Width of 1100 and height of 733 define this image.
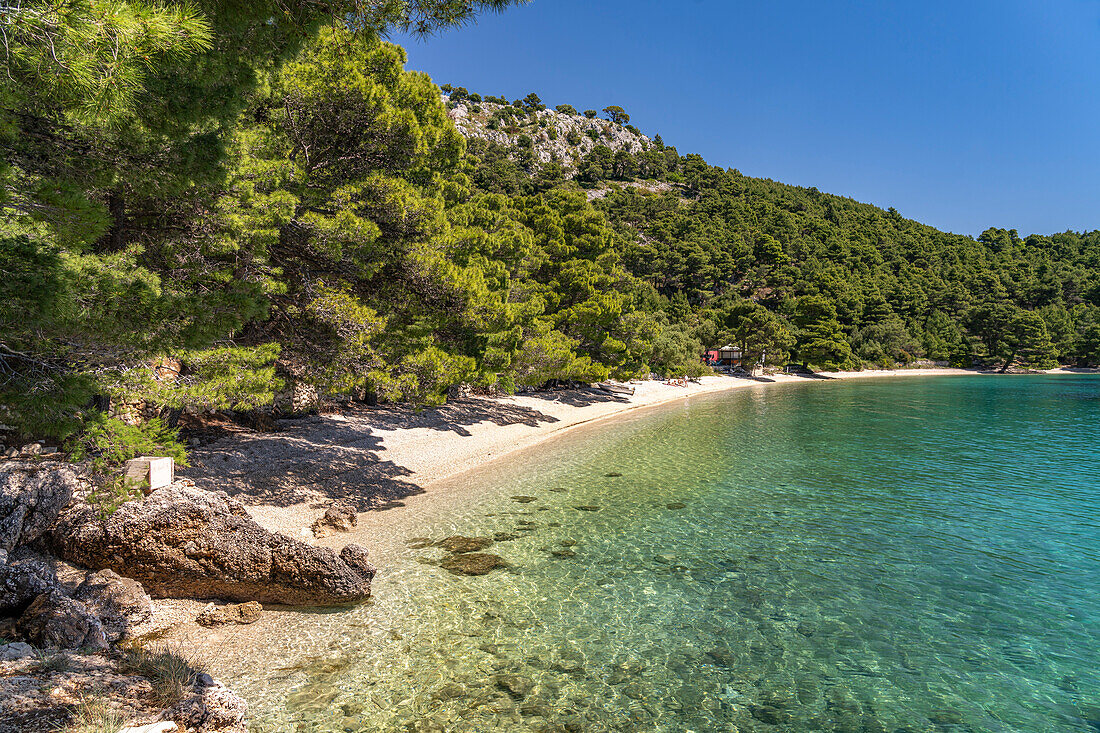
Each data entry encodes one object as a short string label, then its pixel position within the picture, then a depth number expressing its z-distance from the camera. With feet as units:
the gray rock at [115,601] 19.66
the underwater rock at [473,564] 28.76
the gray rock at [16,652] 13.69
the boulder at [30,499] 21.62
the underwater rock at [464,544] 31.94
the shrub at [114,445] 21.31
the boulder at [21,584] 17.74
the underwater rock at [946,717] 16.97
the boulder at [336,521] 33.81
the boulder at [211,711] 12.42
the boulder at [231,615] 22.24
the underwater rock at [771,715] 16.99
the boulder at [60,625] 16.25
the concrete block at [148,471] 23.86
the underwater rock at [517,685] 18.32
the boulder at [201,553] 22.52
